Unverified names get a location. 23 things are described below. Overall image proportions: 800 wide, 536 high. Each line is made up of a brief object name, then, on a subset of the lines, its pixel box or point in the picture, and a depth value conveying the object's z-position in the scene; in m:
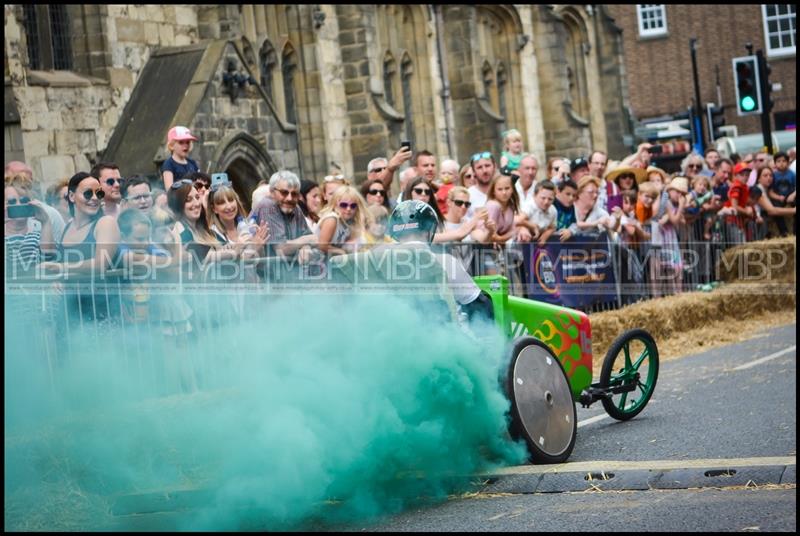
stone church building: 20.52
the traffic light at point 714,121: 32.42
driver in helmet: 8.94
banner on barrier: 15.40
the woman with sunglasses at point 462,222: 13.78
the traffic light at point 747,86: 26.06
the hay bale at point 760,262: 19.62
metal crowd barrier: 8.43
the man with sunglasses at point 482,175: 15.97
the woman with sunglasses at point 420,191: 13.30
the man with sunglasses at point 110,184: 11.26
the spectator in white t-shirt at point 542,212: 15.59
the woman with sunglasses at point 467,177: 16.59
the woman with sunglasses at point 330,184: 14.78
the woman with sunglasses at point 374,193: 14.03
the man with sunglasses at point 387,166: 14.60
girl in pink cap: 14.20
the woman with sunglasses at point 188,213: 11.23
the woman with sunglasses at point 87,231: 9.43
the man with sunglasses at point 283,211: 12.05
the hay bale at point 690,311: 15.08
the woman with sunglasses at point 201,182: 12.38
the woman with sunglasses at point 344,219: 11.50
